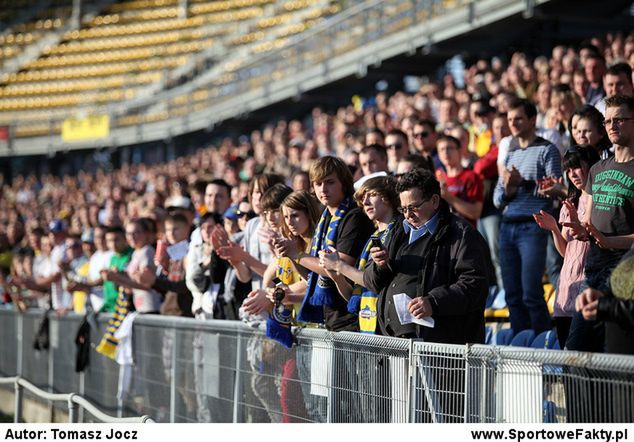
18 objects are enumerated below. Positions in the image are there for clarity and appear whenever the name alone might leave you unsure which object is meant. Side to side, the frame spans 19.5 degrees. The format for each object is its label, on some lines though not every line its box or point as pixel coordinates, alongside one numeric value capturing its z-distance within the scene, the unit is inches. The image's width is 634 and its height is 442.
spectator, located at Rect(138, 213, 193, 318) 572.5
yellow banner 2027.6
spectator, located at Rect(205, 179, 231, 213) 587.7
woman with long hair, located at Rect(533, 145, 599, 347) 358.0
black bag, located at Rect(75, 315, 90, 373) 644.5
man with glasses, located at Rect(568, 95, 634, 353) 328.1
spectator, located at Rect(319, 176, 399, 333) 388.6
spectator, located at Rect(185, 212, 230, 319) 517.2
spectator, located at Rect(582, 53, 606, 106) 566.6
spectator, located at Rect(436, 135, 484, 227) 511.3
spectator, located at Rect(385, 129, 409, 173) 552.0
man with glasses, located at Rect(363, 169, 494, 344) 351.2
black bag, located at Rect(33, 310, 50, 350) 726.8
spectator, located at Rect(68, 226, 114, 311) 675.9
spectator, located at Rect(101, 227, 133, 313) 663.6
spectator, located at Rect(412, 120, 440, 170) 555.9
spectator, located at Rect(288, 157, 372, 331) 408.2
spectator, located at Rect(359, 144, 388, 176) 503.5
